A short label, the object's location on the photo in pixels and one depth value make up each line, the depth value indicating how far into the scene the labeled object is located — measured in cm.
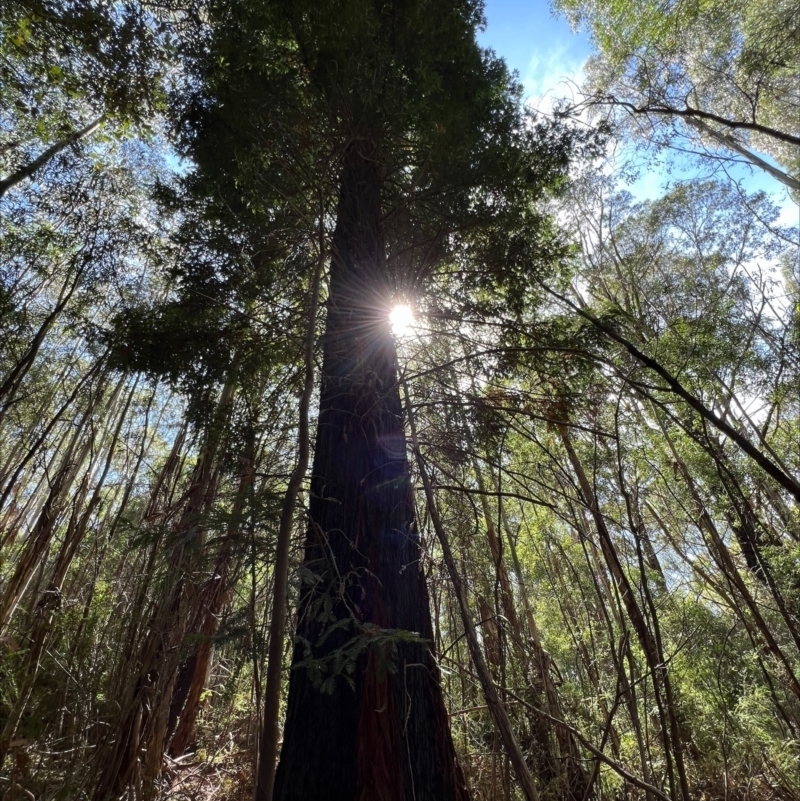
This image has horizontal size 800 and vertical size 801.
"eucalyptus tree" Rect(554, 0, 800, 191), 524
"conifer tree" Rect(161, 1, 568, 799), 133
